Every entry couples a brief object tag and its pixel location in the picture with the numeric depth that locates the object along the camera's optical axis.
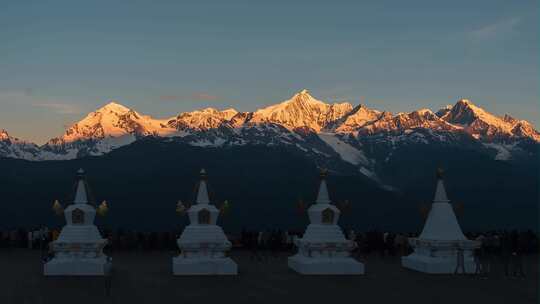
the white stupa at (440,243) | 40.53
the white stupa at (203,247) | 39.03
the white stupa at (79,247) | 38.56
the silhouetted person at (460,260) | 39.16
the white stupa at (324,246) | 39.78
